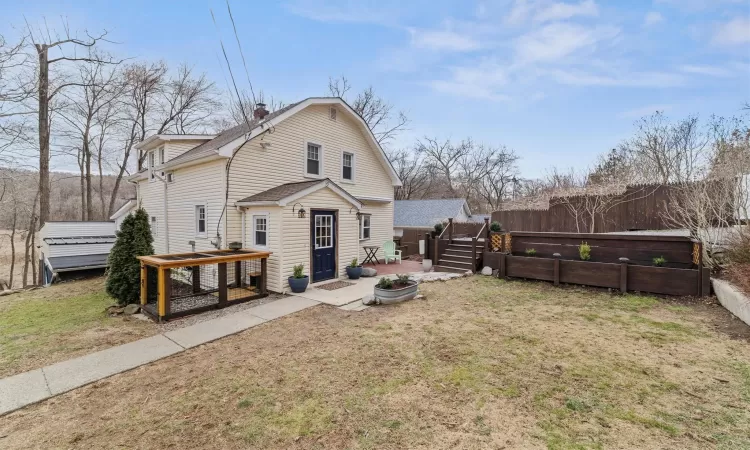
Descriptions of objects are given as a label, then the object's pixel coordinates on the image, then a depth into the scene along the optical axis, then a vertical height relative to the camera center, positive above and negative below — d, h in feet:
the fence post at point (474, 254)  34.09 -3.55
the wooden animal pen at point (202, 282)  21.65 -5.20
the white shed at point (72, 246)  44.78 -3.52
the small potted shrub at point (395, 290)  23.93 -5.24
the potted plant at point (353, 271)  33.27 -5.17
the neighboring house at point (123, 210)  51.07 +2.29
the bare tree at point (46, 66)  31.81 +18.22
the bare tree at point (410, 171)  115.34 +18.93
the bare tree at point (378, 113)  86.89 +30.37
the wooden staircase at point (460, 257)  35.09 -4.21
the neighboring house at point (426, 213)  67.22 +1.94
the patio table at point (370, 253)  42.22 -4.30
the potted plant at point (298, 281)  27.84 -5.18
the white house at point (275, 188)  29.07 +3.78
